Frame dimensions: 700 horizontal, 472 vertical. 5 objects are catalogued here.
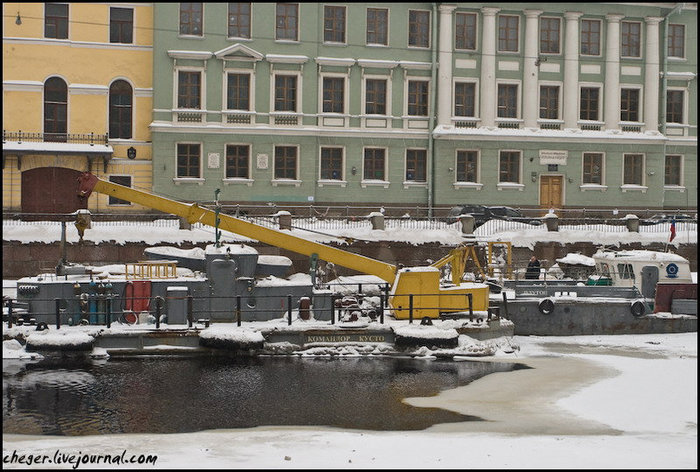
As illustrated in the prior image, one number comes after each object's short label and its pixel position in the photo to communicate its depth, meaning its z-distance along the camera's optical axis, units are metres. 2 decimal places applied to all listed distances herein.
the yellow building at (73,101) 42.69
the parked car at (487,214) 41.16
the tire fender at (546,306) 28.89
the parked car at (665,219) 42.12
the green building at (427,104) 44.12
